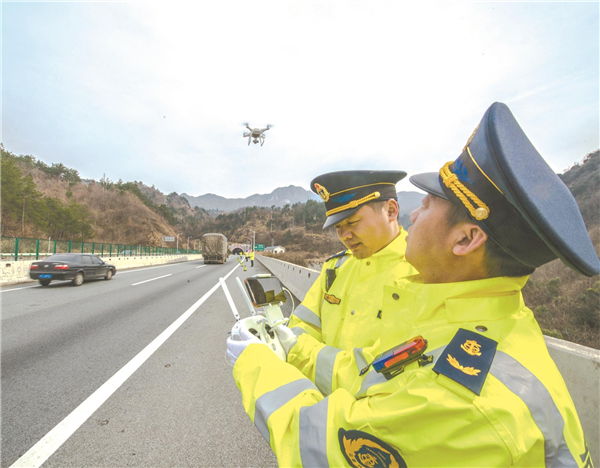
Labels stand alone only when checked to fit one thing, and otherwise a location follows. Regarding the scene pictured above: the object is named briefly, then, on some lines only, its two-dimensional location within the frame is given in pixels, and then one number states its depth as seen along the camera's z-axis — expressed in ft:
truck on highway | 117.91
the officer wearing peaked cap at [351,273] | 5.46
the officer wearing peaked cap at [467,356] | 2.41
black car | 36.50
